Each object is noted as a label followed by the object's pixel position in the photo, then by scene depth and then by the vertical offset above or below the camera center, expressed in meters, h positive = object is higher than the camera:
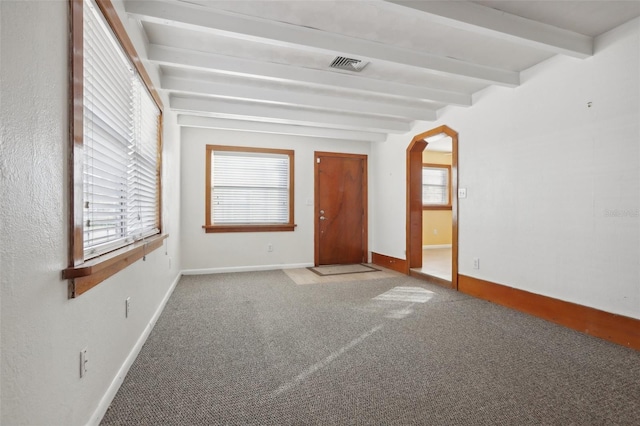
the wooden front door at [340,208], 5.67 +0.08
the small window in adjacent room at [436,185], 7.96 +0.71
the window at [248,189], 5.09 +0.39
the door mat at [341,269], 5.09 -0.98
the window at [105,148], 1.31 +0.36
